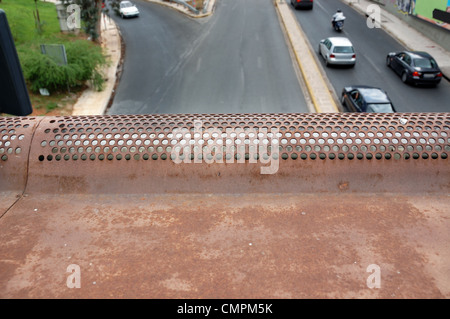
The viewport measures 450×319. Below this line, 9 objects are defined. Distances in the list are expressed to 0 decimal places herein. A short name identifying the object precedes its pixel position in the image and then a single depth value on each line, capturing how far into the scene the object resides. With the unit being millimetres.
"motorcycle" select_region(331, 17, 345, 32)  27734
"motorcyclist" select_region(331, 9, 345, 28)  27734
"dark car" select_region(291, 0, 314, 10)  33531
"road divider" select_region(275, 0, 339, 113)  17484
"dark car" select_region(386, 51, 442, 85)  18797
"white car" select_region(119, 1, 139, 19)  34969
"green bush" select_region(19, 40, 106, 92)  17828
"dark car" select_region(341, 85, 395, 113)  14634
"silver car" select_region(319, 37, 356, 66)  21109
